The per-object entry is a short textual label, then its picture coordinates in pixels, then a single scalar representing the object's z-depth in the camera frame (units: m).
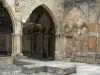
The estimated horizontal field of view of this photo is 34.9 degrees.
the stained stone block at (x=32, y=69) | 6.34
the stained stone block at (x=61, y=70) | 6.07
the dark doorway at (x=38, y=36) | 11.84
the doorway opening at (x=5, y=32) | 12.46
